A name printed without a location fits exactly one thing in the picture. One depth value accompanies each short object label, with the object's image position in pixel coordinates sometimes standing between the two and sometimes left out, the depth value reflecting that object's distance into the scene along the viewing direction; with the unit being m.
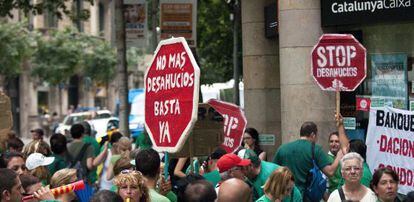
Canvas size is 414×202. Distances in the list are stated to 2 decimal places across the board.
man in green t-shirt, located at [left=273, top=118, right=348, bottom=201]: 10.98
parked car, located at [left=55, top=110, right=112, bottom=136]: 43.78
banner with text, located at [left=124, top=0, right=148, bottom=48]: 21.33
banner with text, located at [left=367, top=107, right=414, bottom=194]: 10.36
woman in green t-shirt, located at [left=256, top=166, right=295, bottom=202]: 8.09
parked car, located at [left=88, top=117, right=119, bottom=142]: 36.95
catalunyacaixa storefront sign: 13.80
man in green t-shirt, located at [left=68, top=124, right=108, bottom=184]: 14.34
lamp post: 24.92
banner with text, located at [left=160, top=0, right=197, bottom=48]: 15.80
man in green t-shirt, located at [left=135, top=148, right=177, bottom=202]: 7.99
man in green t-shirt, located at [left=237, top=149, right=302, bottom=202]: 9.53
